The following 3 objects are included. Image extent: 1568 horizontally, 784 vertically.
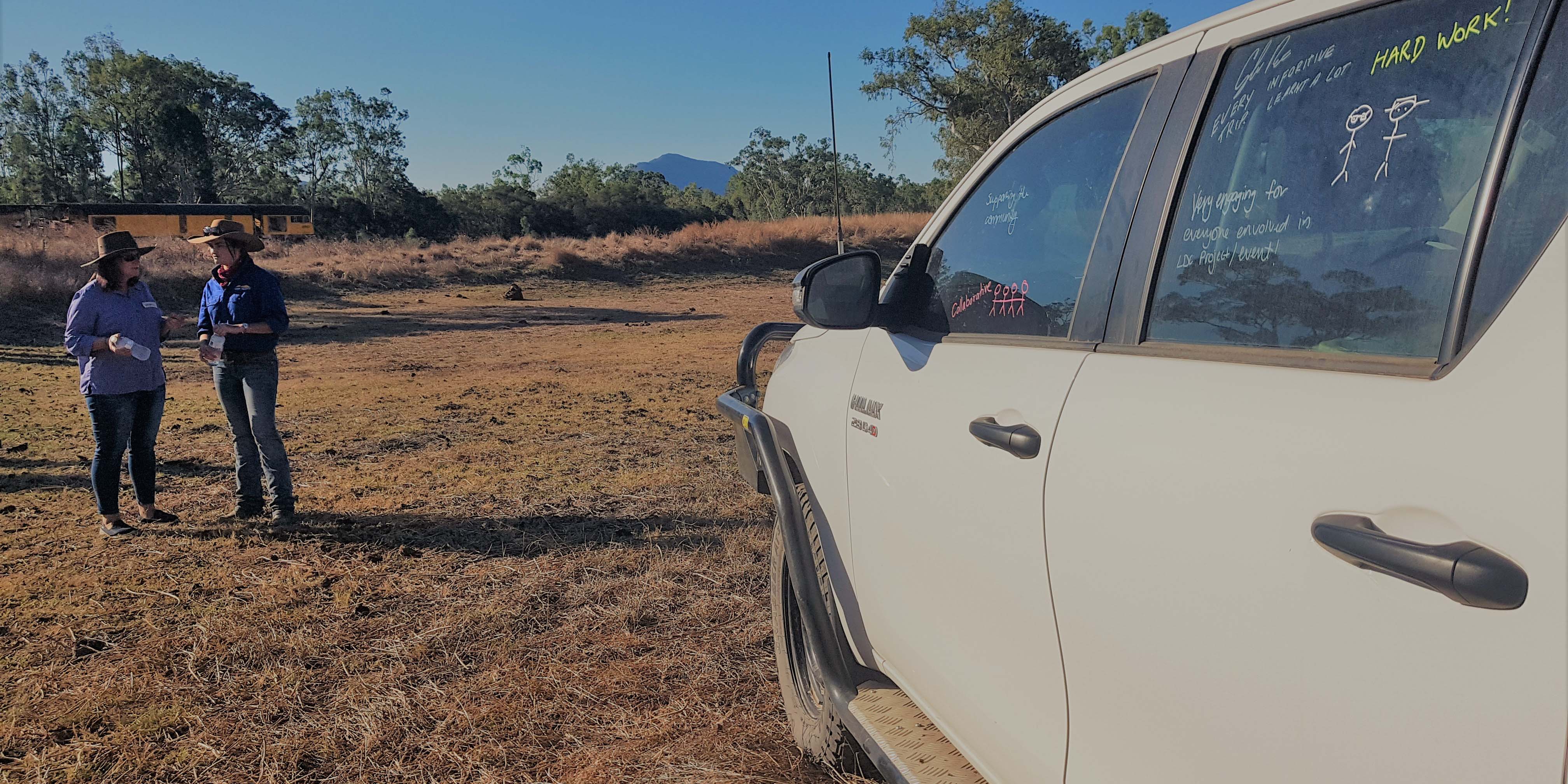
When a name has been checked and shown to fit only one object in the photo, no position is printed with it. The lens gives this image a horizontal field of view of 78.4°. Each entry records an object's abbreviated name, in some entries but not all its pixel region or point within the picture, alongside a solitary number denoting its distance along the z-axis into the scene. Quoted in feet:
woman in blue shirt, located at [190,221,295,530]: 18.43
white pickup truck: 3.12
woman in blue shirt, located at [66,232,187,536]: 17.94
